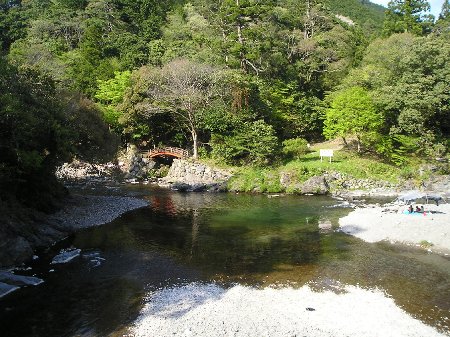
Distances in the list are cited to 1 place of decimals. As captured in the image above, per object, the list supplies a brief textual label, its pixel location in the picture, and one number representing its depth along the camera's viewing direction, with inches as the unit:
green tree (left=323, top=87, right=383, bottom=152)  1739.7
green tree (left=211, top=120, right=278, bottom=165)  1749.5
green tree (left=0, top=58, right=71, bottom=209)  816.3
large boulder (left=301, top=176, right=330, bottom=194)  1520.7
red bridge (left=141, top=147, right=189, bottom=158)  1944.6
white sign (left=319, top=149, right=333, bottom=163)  1664.6
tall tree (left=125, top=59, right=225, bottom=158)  1852.9
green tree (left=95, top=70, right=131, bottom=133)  2150.8
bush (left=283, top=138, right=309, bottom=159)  1814.7
